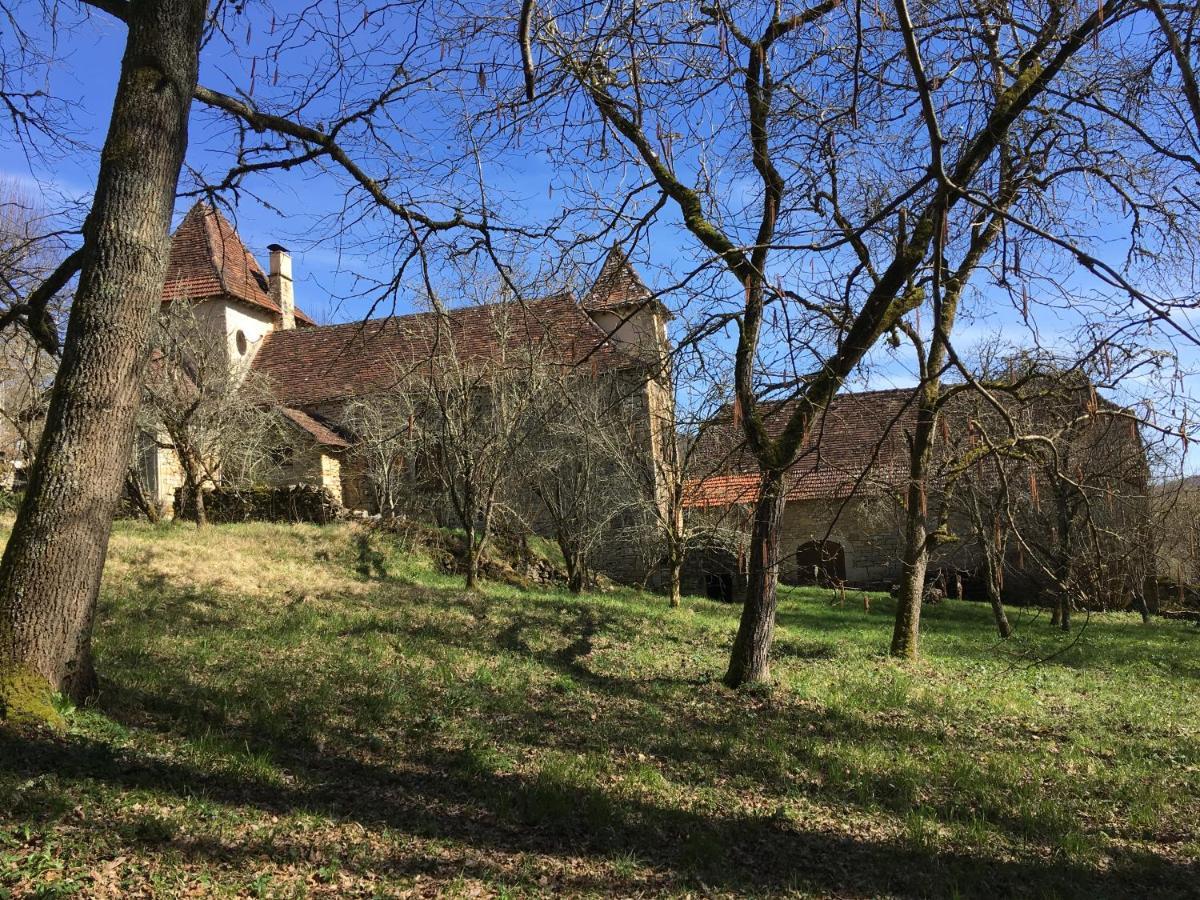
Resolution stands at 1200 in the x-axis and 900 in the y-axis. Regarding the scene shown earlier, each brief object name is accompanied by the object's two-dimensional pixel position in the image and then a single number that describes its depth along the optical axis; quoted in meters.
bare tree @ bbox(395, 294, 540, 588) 15.12
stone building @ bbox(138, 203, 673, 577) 17.27
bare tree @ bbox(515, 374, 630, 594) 17.48
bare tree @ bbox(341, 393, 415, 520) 19.56
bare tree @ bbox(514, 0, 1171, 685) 4.49
